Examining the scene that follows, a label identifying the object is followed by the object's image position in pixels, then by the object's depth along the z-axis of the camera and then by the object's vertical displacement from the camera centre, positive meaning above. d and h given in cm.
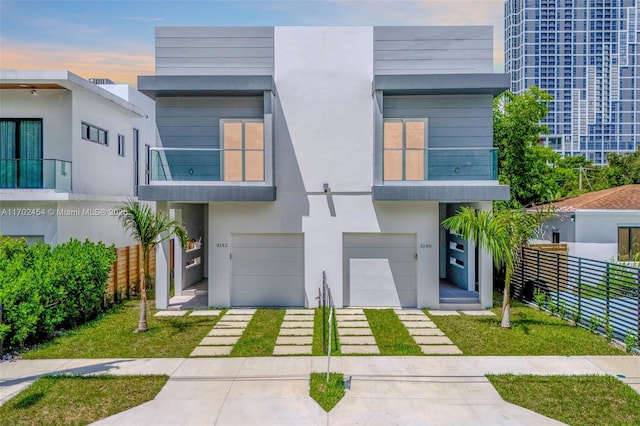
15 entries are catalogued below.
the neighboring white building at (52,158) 1243 +164
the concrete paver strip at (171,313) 1128 -256
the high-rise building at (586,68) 12769 +4220
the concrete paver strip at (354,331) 954 -255
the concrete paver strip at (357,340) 889 -255
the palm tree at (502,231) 959 -36
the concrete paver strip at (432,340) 891 -255
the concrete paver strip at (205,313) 1127 -255
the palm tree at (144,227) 952 -30
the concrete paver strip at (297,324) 1017 -254
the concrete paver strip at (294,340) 887 -255
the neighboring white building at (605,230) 1614 -56
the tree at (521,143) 1988 +315
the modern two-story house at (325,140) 1193 +197
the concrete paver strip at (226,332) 954 -256
